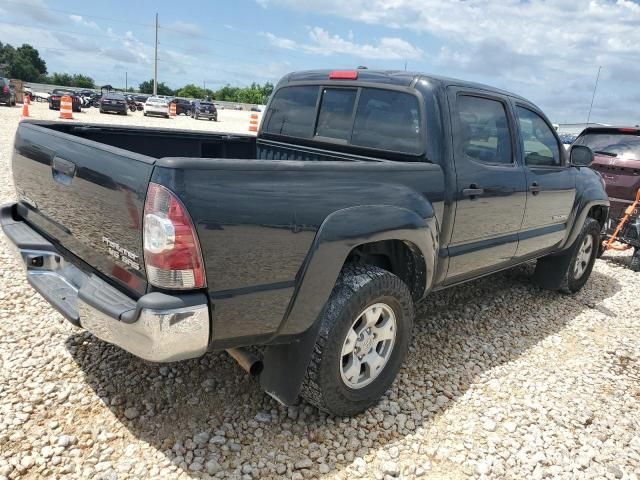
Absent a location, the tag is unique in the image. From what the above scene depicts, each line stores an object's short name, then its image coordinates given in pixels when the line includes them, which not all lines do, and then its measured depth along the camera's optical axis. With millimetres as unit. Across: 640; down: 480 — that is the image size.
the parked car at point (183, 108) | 39656
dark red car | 7066
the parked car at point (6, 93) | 26172
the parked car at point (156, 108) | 32500
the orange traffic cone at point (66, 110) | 20862
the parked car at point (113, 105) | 29891
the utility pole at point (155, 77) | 61406
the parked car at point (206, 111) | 34875
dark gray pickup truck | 2041
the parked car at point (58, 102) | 29131
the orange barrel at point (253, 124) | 23441
